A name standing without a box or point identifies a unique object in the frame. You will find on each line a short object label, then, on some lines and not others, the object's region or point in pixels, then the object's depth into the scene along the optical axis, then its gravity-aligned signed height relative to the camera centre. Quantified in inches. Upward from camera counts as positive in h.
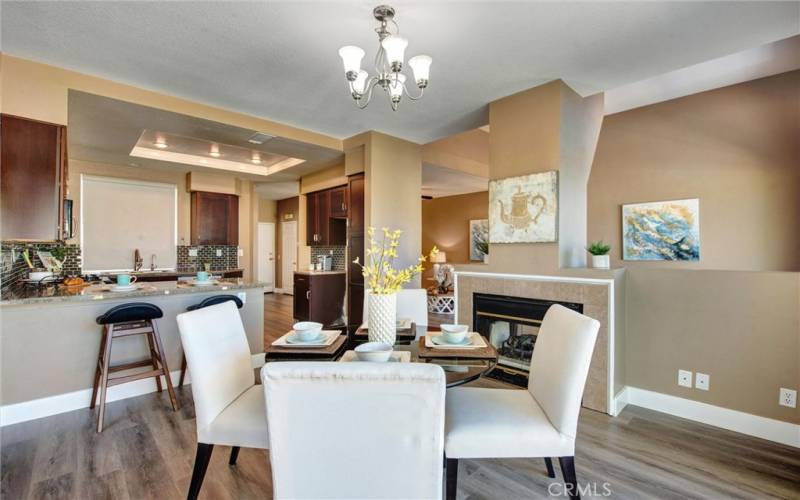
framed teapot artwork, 117.0 +15.8
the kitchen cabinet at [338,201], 210.5 +32.0
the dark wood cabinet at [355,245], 180.1 +4.7
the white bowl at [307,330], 72.3 -15.9
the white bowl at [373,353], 59.3 -16.8
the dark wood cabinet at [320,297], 207.9 -26.2
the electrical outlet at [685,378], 104.2 -36.9
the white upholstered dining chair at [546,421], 58.6 -29.5
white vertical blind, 205.6 +19.5
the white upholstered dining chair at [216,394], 60.1 -25.8
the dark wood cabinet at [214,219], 233.0 +23.8
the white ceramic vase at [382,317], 70.9 -12.7
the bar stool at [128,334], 99.0 -23.9
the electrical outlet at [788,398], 89.4 -36.7
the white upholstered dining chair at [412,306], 105.4 -15.7
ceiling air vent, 158.6 +53.5
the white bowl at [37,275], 130.1 -8.0
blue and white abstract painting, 157.8 +11.0
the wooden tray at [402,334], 79.8 -18.4
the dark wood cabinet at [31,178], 99.7 +22.0
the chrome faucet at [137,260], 217.0 -4.3
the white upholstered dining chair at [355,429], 40.8 -21.0
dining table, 59.6 -19.3
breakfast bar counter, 97.0 -27.8
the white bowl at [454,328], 76.6 -16.4
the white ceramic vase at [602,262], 113.0 -2.6
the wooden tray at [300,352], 65.4 -18.6
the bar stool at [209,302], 118.8 -16.4
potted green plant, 113.0 -0.7
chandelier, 76.1 +43.1
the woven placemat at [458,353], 66.7 -19.1
